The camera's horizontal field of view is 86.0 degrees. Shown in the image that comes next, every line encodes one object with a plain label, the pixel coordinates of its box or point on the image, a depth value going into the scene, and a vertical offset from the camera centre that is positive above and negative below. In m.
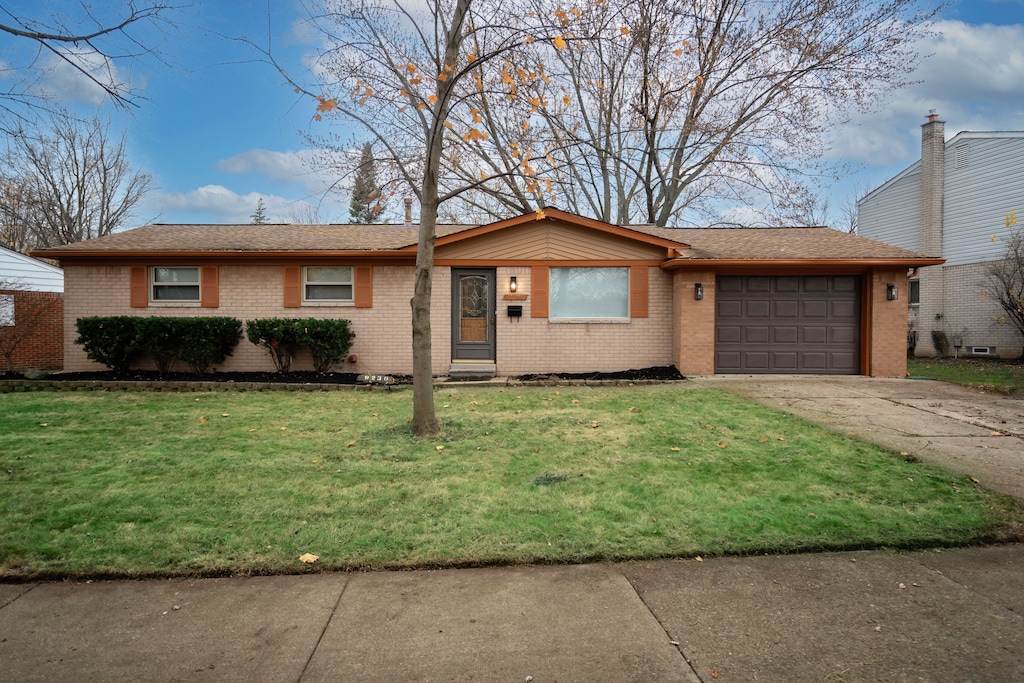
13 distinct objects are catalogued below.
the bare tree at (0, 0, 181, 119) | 4.84 +2.62
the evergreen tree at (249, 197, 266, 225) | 46.89 +10.10
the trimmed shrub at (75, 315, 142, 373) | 11.35 -0.11
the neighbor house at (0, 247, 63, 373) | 12.77 +0.10
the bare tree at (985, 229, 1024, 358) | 16.19 +1.47
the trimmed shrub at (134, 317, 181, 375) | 11.30 -0.13
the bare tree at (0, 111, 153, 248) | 24.61 +6.60
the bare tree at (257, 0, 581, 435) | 6.25 +2.20
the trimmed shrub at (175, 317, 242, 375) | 11.43 -0.17
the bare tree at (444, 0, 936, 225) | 17.98 +8.65
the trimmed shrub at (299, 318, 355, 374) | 11.54 -0.19
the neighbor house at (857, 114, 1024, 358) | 17.48 +3.62
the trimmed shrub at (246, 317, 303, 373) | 11.46 -0.02
